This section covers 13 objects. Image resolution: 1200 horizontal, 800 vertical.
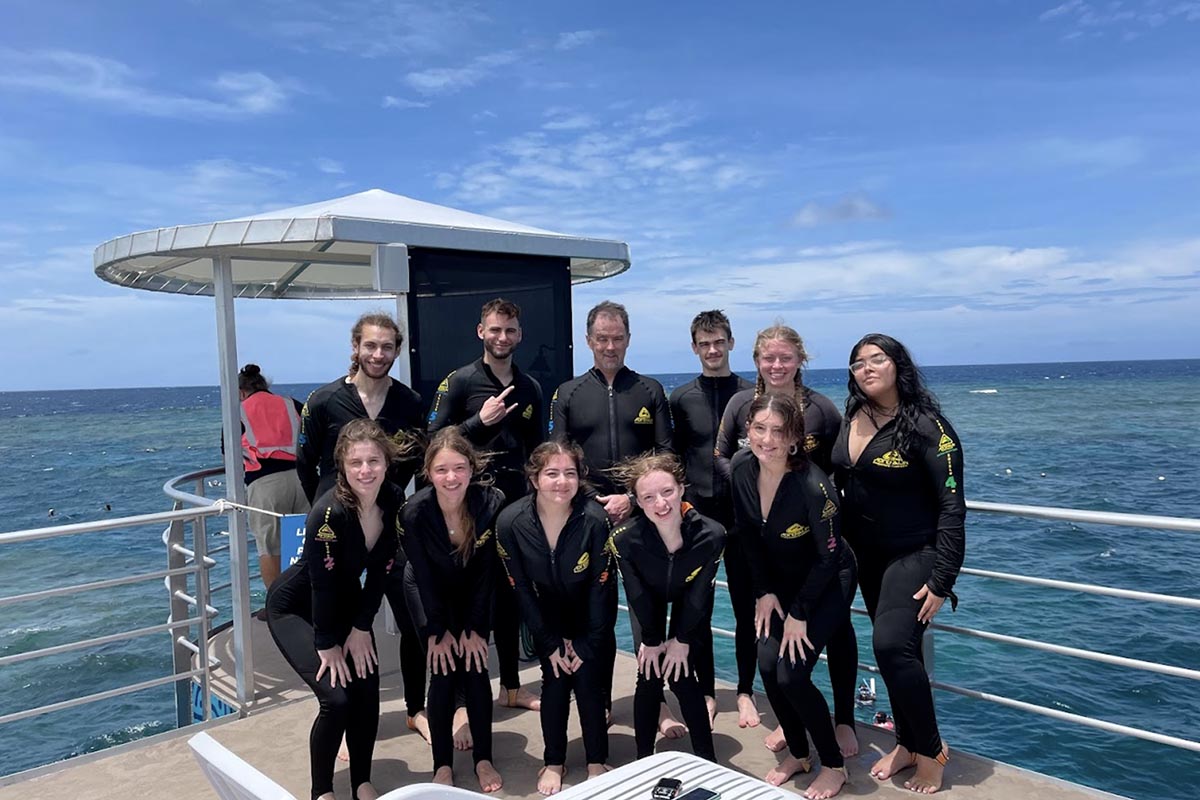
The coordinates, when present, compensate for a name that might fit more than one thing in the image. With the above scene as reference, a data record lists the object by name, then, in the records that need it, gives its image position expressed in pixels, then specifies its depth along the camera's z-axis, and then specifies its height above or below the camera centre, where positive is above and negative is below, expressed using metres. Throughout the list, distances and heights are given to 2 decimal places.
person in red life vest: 6.26 -0.55
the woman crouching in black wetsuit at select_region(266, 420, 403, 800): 3.53 -0.94
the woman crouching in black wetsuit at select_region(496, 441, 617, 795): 3.73 -0.92
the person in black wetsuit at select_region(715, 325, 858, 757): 3.93 -0.29
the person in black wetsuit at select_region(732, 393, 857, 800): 3.58 -0.85
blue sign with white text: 4.77 -0.83
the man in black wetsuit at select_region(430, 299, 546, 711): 4.37 -0.17
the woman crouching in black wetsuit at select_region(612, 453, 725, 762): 3.69 -0.91
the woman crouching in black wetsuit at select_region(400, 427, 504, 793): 3.75 -0.91
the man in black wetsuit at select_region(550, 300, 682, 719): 4.36 -0.16
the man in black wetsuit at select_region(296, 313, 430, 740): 4.20 -0.14
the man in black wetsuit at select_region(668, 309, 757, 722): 4.43 -0.21
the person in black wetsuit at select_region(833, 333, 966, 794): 3.49 -0.62
